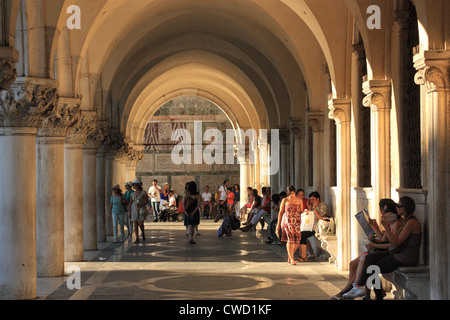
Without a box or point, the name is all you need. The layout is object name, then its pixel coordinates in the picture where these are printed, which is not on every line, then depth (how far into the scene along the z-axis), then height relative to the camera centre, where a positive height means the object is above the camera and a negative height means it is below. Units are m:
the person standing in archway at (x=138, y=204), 18.66 -0.50
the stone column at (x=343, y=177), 13.09 +0.07
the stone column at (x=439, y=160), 7.96 +0.21
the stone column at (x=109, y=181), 21.53 +0.09
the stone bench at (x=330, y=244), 13.62 -1.16
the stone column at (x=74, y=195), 14.73 -0.20
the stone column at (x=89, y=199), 16.77 -0.33
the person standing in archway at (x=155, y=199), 30.39 -0.63
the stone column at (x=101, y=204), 19.03 -0.50
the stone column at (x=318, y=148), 16.47 +0.74
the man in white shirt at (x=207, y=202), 33.06 -0.84
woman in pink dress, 13.81 -0.74
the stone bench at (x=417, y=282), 8.38 -1.14
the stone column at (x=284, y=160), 22.23 +0.65
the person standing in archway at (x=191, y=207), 18.31 -0.59
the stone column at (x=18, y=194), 9.67 -0.11
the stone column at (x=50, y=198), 12.39 -0.22
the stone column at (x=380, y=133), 10.94 +0.70
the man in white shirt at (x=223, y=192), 31.52 -0.40
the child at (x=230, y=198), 28.63 -0.60
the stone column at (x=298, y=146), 19.48 +0.92
